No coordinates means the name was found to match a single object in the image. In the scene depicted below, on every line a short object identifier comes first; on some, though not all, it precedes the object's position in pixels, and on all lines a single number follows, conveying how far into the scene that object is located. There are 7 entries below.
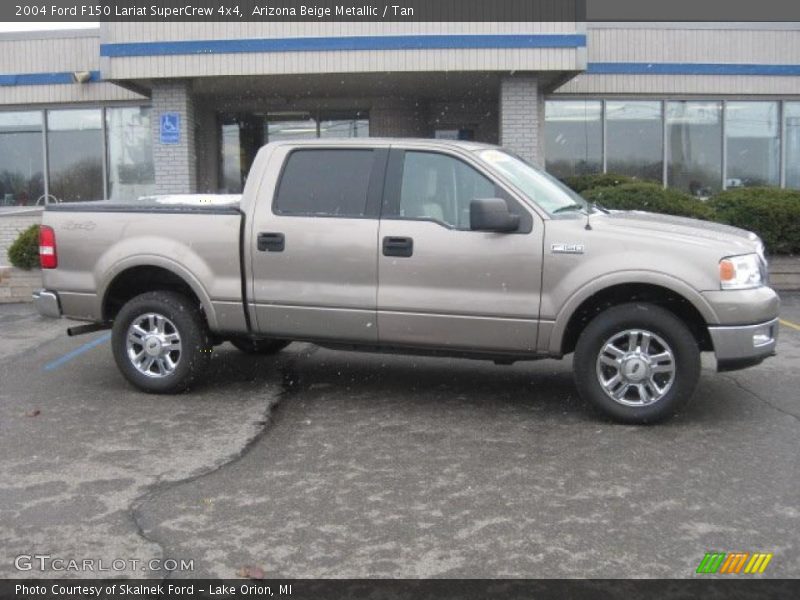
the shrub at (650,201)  12.62
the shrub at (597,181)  15.74
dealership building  17.39
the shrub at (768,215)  12.57
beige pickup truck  5.98
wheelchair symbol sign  15.05
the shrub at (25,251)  12.22
